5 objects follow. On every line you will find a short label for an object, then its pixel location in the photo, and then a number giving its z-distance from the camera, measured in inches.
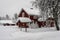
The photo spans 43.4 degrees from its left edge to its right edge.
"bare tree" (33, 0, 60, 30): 634.4
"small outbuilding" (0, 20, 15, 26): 1944.7
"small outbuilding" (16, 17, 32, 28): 982.6
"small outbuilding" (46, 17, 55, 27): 1087.4
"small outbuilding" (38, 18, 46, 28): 1083.8
